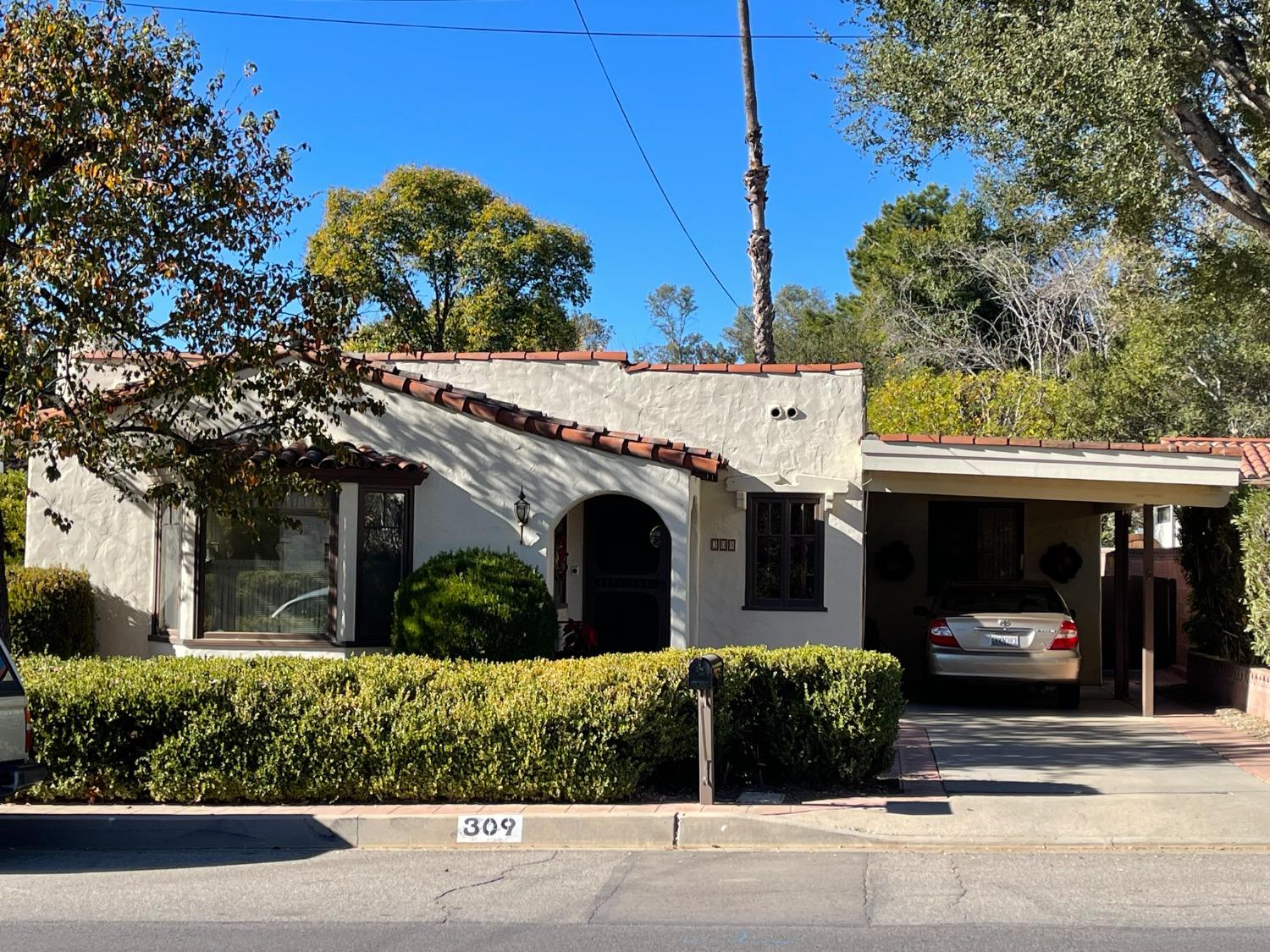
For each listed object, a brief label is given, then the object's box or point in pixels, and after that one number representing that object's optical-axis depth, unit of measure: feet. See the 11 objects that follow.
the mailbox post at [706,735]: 26.66
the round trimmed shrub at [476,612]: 37.06
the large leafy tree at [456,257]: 87.66
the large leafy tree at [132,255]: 29.68
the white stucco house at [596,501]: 41.09
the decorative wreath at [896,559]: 55.77
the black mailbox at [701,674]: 26.27
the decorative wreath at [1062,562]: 55.67
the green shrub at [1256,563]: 40.55
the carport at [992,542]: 44.45
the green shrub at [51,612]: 38.86
